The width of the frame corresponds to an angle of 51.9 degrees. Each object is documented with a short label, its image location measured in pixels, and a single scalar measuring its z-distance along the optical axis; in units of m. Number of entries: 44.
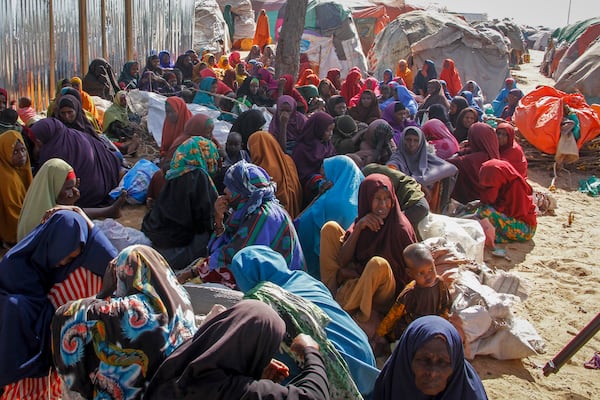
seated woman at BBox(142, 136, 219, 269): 4.76
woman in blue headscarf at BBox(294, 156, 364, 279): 4.87
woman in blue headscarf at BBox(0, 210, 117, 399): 2.81
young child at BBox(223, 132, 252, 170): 5.96
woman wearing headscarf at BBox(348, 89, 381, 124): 8.57
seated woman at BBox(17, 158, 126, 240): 4.04
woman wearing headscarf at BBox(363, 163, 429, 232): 4.94
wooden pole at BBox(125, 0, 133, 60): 12.13
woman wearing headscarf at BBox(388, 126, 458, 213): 6.15
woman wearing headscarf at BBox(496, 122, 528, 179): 6.93
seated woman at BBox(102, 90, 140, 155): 8.16
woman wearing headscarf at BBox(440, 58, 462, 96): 13.37
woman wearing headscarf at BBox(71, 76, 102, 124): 8.02
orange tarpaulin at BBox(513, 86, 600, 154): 9.41
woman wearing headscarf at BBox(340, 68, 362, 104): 11.16
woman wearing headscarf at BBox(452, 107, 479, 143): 8.00
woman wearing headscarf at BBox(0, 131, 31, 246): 5.25
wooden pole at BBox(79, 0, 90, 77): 10.40
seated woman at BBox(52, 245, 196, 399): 2.27
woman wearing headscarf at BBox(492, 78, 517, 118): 12.40
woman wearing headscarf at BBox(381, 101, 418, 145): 7.89
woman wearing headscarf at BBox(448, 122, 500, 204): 6.67
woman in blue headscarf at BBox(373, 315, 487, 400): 2.45
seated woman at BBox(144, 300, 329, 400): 1.97
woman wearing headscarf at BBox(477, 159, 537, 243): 6.10
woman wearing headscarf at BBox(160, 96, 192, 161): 6.98
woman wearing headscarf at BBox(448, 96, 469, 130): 8.97
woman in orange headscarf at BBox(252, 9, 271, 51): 20.33
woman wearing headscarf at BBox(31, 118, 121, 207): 5.89
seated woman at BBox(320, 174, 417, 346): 3.99
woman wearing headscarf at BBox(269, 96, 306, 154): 6.97
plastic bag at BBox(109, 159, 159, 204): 6.30
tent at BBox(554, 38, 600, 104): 13.31
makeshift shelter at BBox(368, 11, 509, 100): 15.74
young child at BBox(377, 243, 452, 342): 3.64
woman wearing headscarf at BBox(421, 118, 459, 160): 7.37
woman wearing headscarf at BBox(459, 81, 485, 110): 12.13
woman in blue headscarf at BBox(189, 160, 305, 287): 4.00
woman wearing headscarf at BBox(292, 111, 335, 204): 6.34
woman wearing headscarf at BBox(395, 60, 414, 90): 14.22
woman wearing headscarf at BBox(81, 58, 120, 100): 9.70
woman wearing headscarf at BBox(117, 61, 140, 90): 10.78
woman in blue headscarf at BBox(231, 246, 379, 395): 2.92
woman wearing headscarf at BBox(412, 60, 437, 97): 13.04
